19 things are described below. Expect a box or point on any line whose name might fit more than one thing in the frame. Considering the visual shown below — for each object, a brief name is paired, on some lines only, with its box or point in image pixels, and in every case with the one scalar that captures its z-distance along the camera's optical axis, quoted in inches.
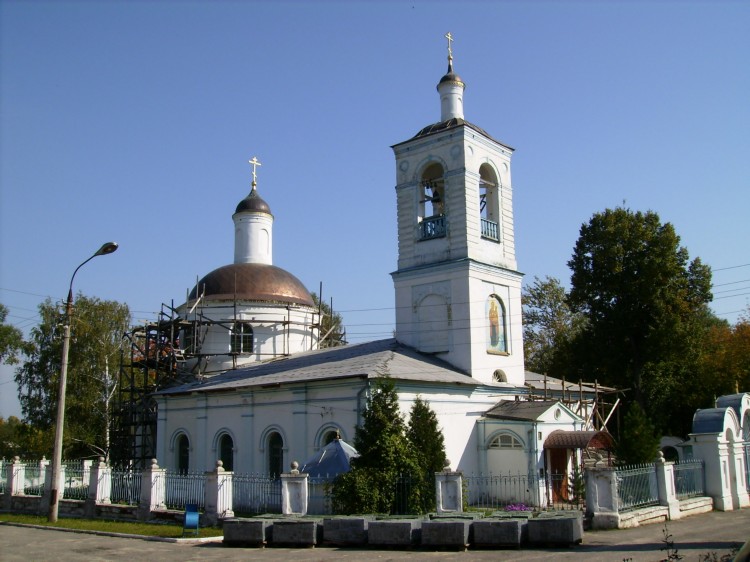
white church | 898.1
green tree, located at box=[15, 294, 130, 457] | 1581.0
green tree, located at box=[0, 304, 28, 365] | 1852.9
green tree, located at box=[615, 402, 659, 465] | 747.4
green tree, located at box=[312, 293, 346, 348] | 1403.5
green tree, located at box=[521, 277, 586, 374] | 1903.3
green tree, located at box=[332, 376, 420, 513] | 665.0
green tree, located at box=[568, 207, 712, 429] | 1381.6
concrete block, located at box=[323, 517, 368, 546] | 590.2
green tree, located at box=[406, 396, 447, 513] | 724.7
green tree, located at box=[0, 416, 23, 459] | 1651.6
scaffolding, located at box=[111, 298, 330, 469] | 1266.0
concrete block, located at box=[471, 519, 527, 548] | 555.8
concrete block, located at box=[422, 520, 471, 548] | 557.3
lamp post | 788.6
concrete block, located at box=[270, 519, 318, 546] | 596.7
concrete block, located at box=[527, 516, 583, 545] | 554.9
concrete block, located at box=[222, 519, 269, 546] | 609.0
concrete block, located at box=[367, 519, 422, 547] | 570.9
